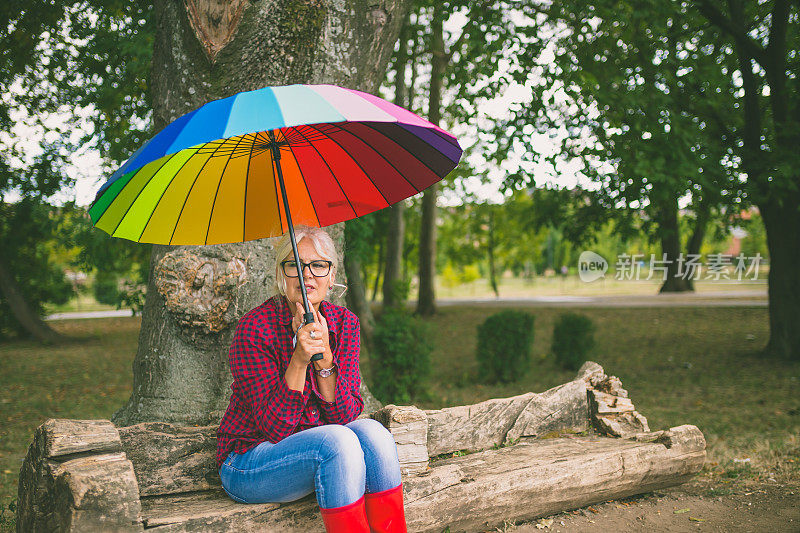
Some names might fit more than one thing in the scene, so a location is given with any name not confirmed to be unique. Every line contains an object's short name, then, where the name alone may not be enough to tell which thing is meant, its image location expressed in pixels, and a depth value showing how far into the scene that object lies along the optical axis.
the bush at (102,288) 22.10
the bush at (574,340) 9.62
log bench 2.33
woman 2.40
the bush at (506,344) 8.89
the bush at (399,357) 7.43
